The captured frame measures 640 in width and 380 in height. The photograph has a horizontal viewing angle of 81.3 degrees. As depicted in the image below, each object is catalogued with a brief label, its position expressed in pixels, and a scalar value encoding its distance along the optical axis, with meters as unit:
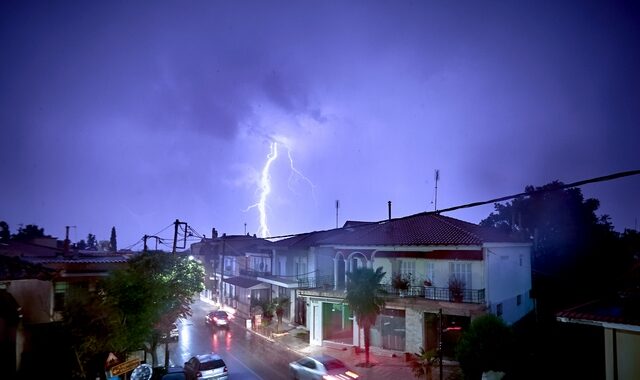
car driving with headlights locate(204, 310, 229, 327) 37.28
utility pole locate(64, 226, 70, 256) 34.38
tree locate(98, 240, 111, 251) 92.11
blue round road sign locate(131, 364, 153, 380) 14.28
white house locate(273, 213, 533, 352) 23.33
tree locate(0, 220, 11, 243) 52.56
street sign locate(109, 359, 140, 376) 12.28
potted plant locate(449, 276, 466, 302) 23.08
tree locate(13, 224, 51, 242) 60.74
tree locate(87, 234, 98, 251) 108.62
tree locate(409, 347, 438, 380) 19.59
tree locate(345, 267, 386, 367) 22.83
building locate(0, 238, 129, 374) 17.59
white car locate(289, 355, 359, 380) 18.44
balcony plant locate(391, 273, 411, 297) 25.44
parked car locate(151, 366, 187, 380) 17.52
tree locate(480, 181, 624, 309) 32.91
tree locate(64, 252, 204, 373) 15.30
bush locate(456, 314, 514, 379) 17.20
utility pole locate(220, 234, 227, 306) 54.80
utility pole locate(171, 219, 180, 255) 29.86
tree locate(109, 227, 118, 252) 84.96
